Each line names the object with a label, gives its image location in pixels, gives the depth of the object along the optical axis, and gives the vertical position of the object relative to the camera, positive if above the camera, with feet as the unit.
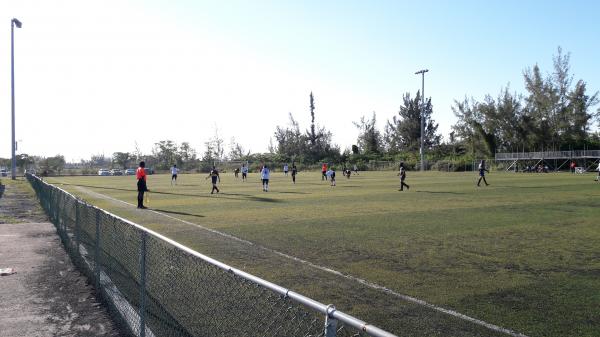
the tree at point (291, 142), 377.60 +16.89
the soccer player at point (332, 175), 111.96 -2.49
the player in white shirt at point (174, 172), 122.80 -1.69
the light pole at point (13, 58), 152.81 +33.26
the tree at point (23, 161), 335.81 +3.71
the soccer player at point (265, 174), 93.86 -1.79
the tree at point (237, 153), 407.01 +9.32
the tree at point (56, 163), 307.21 +2.16
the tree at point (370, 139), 386.73 +18.97
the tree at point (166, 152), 381.81 +9.98
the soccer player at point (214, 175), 89.71 -1.83
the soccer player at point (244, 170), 145.03 -1.60
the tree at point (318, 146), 356.59 +13.35
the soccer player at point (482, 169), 100.17 -1.32
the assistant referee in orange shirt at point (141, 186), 63.21 -2.55
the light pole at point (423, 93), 226.99 +30.99
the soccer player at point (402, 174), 91.77 -2.00
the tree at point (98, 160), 514.19 +6.12
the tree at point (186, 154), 381.89 +8.44
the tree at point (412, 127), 365.51 +25.91
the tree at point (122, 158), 395.34 +5.61
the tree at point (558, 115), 272.10 +25.65
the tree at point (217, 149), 389.19 +11.39
